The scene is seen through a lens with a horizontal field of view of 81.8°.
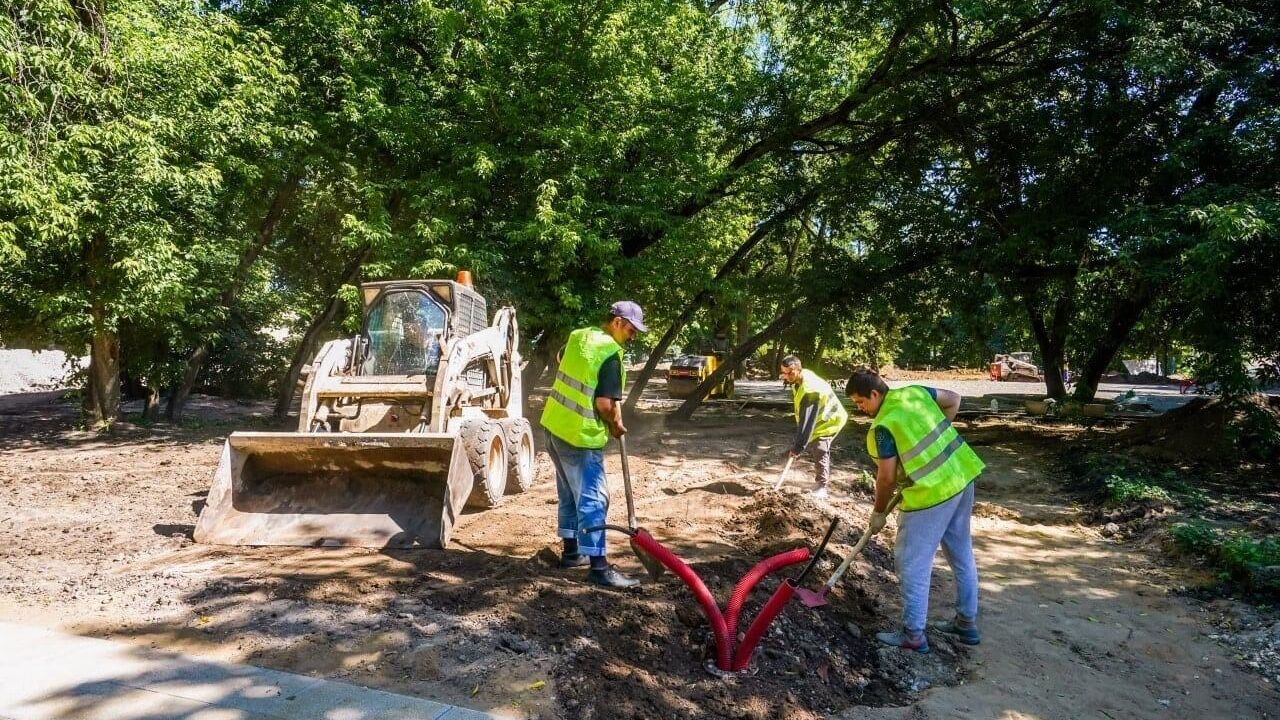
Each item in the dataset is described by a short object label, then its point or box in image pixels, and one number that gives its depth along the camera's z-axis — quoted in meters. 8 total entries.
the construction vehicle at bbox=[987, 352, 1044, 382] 37.66
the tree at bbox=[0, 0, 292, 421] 8.46
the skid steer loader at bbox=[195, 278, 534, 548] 5.73
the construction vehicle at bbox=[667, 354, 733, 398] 23.08
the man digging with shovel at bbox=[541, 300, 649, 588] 4.85
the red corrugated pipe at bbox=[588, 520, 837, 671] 3.67
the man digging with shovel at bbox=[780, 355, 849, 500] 7.75
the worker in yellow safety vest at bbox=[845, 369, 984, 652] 4.16
